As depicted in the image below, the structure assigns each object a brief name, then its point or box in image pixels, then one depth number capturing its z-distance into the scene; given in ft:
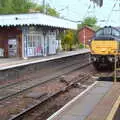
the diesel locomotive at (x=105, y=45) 54.09
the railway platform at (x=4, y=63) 61.03
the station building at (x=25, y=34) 82.56
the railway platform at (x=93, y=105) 21.85
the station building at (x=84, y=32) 174.23
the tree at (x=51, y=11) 163.31
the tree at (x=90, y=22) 224.91
